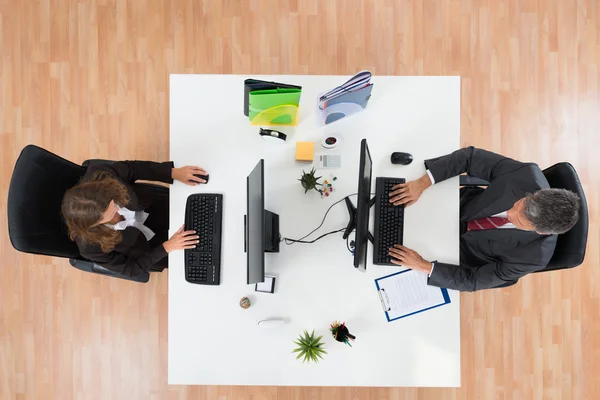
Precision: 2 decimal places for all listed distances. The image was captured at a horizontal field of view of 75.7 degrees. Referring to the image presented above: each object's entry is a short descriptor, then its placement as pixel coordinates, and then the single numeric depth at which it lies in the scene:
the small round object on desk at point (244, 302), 1.95
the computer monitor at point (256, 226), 1.65
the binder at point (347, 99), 1.80
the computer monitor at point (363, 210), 1.67
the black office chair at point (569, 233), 1.71
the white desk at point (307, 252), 1.97
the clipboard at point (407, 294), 1.98
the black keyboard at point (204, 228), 1.99
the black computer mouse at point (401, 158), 1.99
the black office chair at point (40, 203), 1.73
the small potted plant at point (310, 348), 1.87
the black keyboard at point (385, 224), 1.97
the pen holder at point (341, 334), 1.86
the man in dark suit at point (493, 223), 1.77
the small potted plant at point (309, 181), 1.94
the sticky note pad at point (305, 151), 1.96
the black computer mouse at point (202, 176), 2.01
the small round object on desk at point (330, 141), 2.01
